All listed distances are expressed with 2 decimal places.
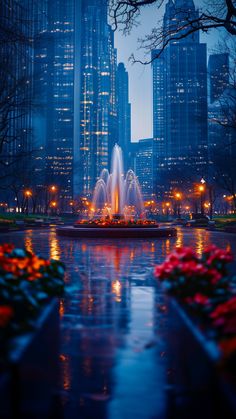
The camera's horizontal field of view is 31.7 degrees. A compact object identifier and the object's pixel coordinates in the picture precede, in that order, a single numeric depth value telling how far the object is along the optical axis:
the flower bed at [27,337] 3.32
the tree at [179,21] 14.37
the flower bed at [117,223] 31.91
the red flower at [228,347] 3.01
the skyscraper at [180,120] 190.00
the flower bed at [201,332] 3.08
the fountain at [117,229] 29.88
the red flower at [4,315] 3.33
